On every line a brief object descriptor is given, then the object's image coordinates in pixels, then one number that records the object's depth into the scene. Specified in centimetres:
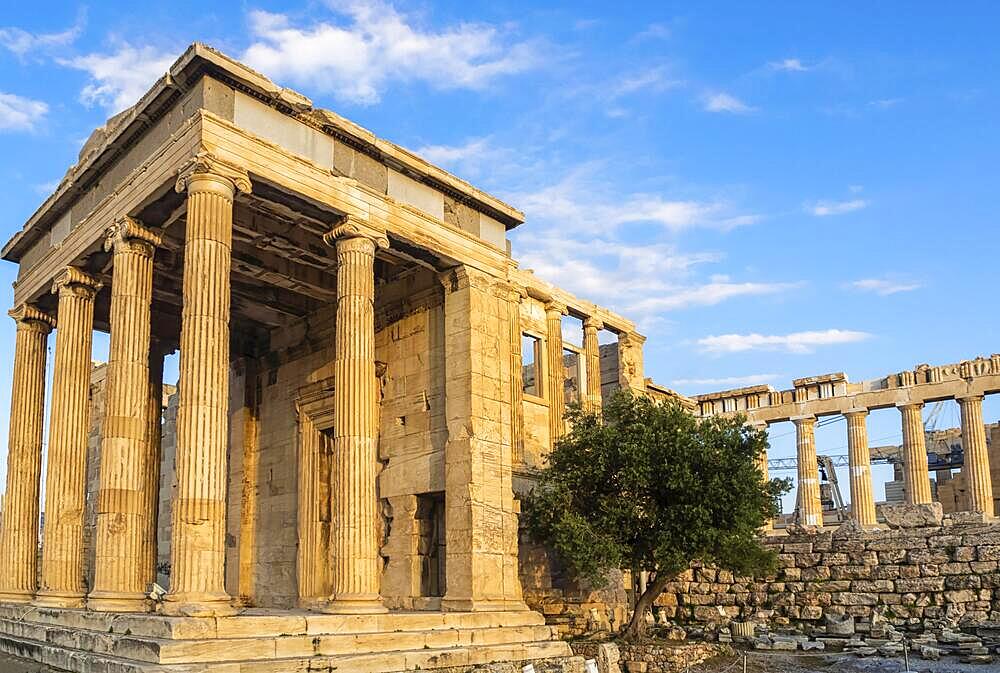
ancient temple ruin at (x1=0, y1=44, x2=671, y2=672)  1318
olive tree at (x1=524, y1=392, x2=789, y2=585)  1719
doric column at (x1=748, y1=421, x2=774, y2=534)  3951
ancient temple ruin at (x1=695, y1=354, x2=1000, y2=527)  3425
